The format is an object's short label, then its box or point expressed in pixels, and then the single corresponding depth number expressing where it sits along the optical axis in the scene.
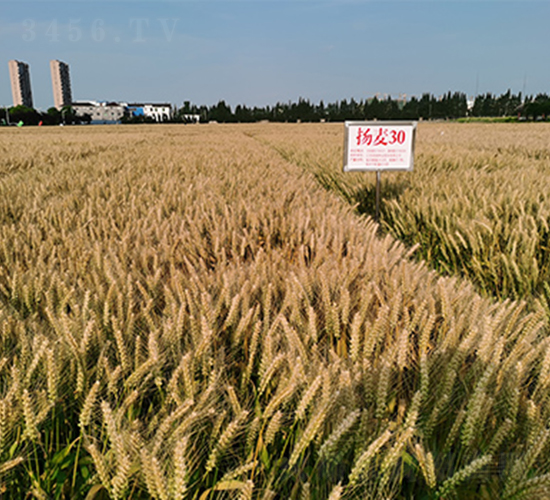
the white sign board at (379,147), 3.61
